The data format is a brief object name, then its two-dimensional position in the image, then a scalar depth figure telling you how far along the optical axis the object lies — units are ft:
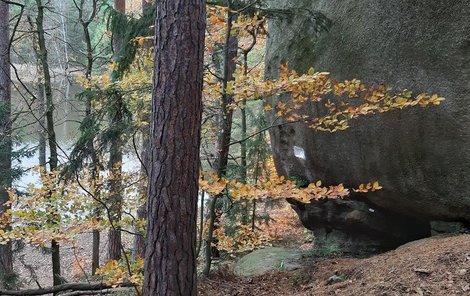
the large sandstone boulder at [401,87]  15.46
